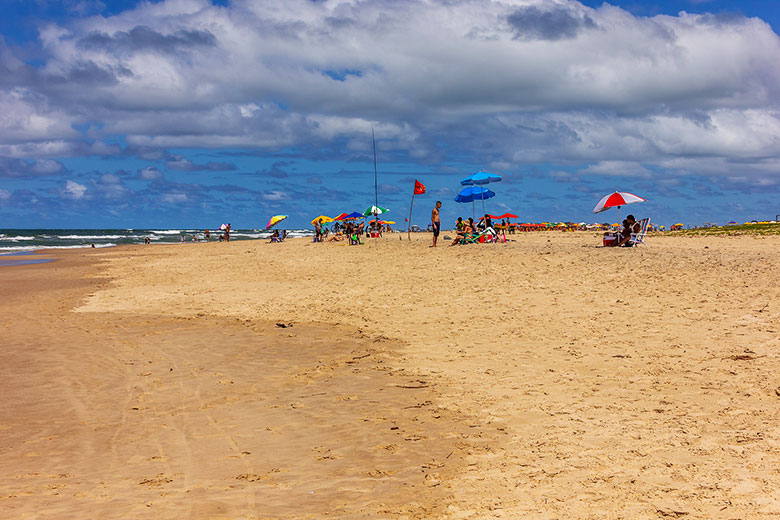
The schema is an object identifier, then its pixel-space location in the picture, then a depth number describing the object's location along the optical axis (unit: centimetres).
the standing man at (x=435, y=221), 2567
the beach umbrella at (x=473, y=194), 3067
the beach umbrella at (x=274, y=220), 4968
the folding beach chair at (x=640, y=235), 2194
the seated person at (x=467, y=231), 2662
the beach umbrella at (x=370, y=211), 4876
